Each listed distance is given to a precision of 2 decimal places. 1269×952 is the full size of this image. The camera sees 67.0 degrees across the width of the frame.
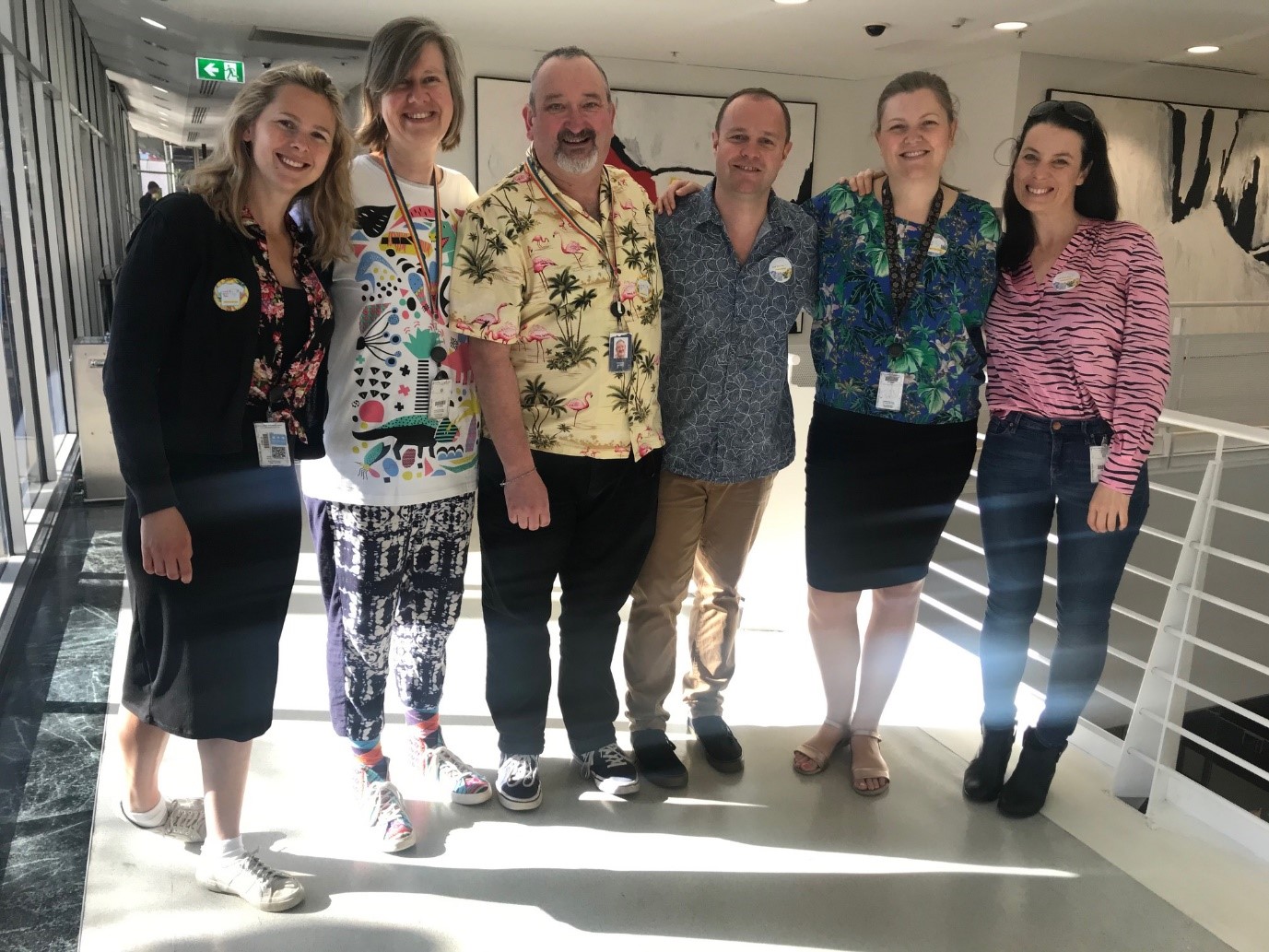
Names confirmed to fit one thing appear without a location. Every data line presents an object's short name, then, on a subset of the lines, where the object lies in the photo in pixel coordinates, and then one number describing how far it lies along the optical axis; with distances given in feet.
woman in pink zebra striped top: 7.15
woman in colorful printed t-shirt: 6.75
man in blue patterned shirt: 7.59
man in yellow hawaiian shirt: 6.88
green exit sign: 29.94
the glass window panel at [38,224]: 17.66
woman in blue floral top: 7.60
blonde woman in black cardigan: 5.64
